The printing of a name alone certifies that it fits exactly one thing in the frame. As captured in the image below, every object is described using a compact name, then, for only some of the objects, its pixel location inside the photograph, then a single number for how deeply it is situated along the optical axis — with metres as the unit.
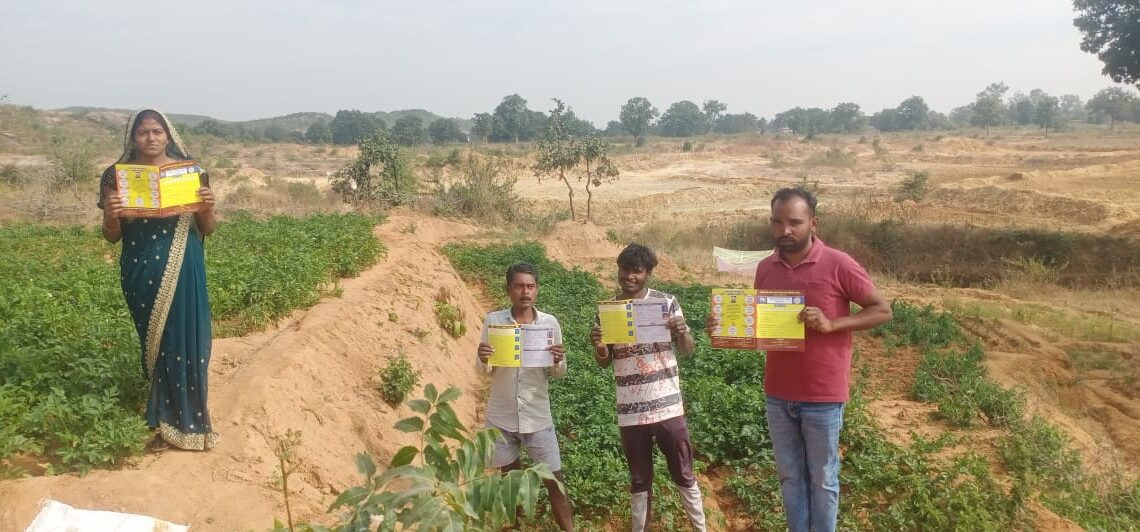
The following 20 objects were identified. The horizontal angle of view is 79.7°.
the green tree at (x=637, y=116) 75.56
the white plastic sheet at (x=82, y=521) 3.12
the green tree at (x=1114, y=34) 13.55
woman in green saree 3.82
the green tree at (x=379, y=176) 20.91
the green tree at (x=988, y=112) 74.06
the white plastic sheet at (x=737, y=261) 13.49
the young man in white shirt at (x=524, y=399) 3.96
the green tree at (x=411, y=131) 56.58
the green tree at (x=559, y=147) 21.88
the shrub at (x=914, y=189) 26.88
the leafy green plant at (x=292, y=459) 4.18
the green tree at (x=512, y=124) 64.06
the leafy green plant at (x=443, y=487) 1.92
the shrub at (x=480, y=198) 21.14
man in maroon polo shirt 3.38
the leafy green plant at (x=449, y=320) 8.69
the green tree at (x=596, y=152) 21.56
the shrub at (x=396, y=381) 6.11
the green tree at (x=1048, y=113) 69.36
